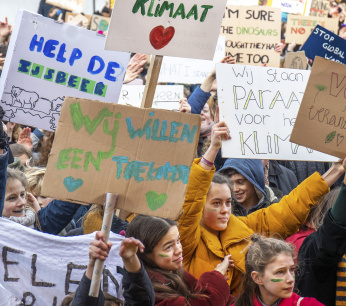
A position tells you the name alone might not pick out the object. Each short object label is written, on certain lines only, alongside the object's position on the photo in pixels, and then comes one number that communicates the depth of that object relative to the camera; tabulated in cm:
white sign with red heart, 601
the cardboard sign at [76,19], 1766
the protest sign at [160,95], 1093
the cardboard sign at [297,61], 1218
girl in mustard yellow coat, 663
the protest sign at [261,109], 764
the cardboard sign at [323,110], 679
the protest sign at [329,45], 933
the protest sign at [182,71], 1194
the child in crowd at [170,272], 574
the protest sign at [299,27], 1549
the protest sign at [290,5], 1689
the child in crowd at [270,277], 601
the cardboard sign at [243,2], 1573
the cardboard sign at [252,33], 1298
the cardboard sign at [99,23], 1684
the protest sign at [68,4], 1853
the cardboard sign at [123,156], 515
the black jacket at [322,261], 604
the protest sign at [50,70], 780
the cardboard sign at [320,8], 1902
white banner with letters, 576
